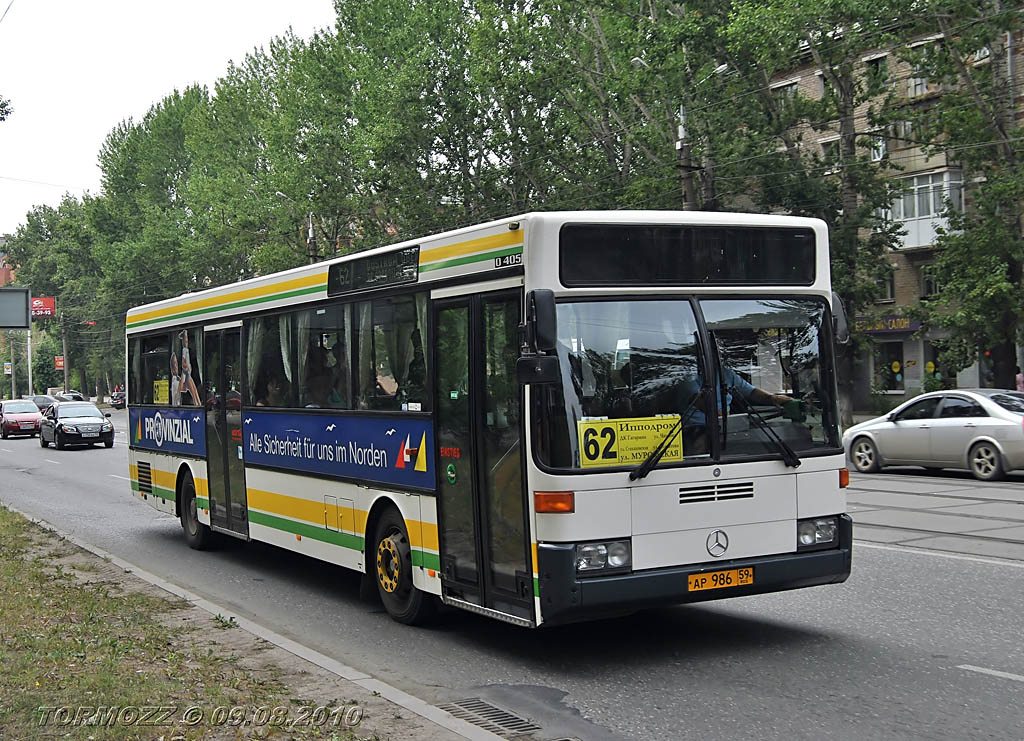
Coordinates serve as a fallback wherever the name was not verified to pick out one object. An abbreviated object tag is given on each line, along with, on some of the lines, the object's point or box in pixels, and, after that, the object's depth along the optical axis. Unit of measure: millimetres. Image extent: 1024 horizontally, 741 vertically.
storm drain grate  6145
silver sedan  18906
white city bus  7156
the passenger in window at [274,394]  11279
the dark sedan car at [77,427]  38750
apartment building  39969
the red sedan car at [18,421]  50906
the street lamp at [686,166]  27281
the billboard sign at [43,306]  90750
